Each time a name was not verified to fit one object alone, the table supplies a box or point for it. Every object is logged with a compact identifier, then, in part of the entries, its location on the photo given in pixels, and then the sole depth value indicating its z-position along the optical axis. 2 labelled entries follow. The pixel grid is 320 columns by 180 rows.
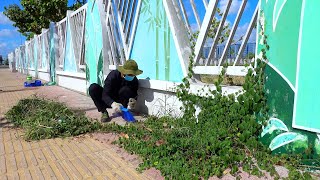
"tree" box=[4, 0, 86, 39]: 18.50
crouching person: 4.42
